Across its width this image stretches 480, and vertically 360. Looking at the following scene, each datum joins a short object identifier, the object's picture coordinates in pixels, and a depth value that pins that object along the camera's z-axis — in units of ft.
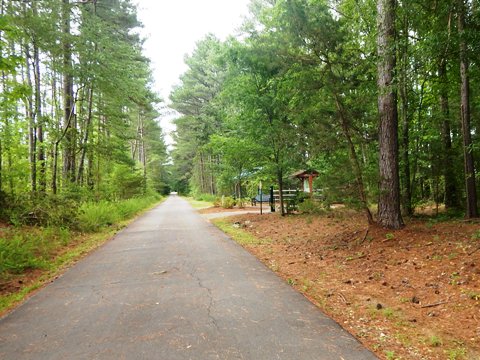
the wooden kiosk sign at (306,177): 72.99
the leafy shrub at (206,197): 118.43
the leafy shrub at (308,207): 42.52
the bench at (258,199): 81.30
